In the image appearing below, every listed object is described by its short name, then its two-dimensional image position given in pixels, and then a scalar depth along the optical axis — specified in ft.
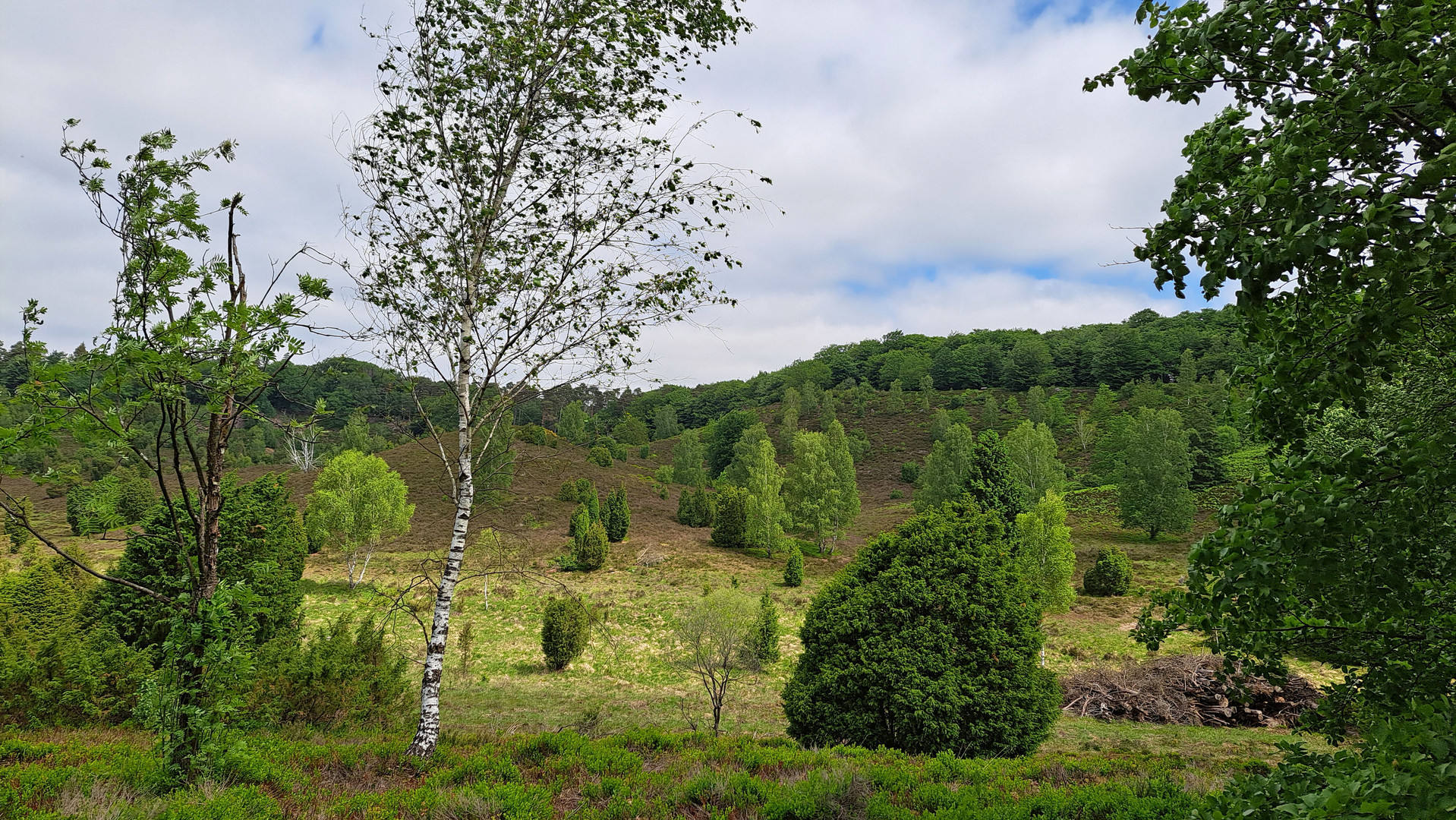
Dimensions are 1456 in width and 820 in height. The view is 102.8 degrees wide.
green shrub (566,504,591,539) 107.34
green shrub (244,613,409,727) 29.14
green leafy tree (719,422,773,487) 173.88
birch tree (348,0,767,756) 21.27
